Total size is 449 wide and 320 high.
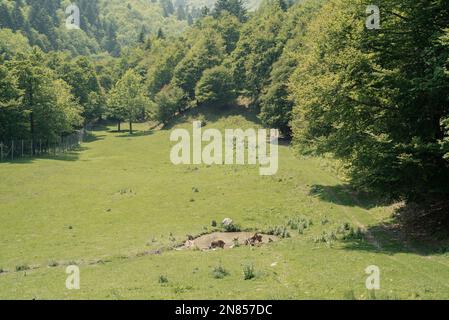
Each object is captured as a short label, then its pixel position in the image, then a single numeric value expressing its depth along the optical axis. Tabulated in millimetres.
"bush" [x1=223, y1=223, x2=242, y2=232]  42000
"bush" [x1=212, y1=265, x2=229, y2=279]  25672
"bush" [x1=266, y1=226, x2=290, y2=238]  39312
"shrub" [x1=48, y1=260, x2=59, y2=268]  32353
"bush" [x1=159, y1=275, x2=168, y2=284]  24594
